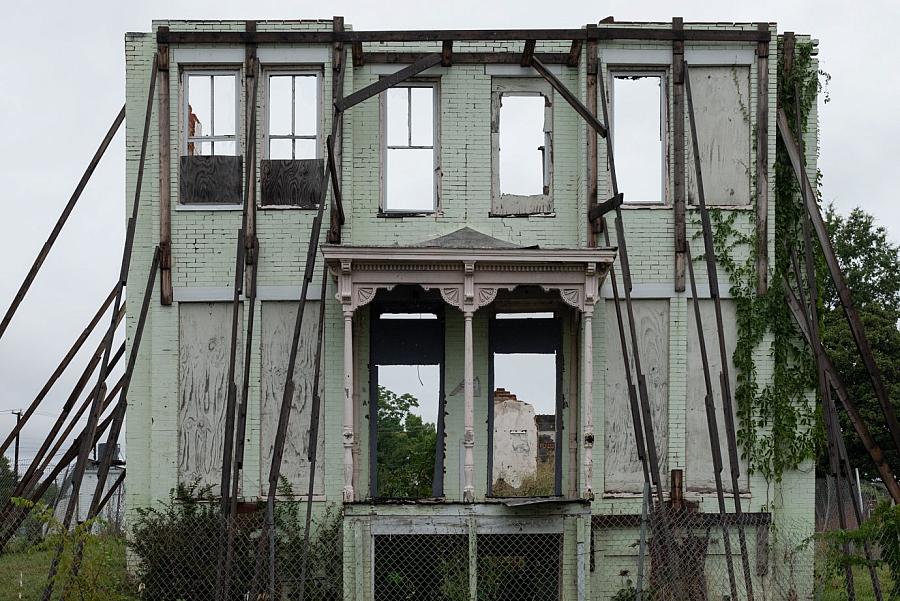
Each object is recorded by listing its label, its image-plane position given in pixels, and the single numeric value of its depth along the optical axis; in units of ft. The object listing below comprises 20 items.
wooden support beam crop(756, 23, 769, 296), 55.83
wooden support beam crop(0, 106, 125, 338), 54.13
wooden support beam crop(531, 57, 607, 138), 52.31
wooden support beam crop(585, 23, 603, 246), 55.47
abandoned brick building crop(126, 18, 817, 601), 54.65
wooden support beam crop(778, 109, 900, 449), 52.24
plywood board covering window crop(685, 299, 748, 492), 55.31
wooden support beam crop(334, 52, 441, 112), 50.64
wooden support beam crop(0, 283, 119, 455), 57.82
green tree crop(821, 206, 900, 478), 100.73
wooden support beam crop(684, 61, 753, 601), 47.37
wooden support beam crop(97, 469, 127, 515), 51.79
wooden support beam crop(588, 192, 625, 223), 50.39
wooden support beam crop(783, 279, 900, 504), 52.44
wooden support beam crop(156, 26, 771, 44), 54.49
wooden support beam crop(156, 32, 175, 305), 54.75
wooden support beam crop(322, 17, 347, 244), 54.03
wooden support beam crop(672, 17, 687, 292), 55.67
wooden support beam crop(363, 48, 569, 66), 56.57
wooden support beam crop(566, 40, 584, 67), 56.03
